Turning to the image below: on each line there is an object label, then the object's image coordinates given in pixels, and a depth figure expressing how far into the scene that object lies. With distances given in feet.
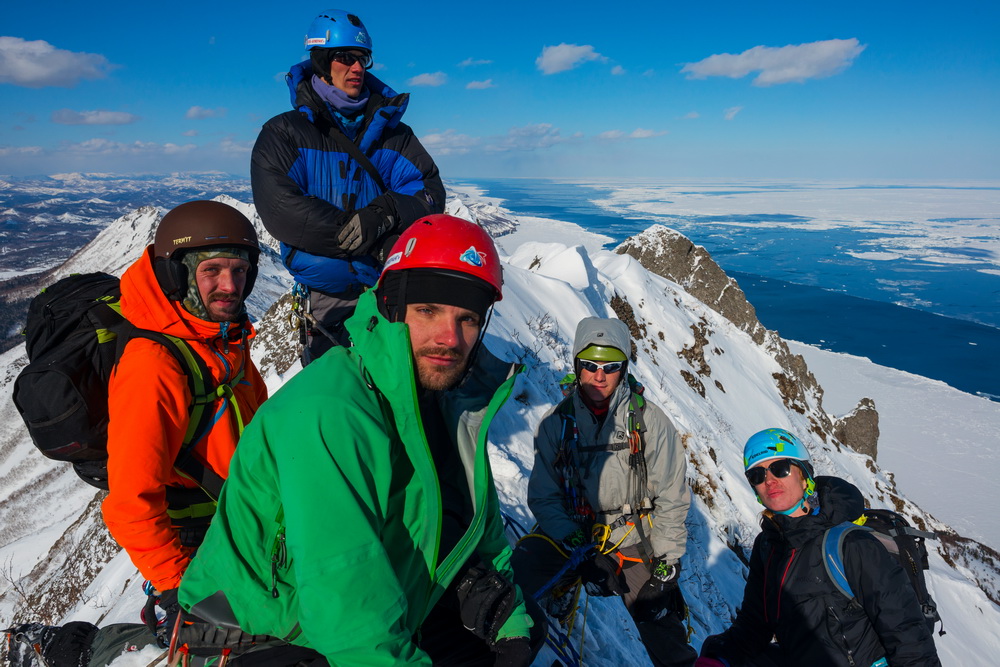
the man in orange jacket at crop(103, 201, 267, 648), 9.46
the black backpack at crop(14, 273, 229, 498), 9.48
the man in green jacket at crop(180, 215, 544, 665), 6.31
